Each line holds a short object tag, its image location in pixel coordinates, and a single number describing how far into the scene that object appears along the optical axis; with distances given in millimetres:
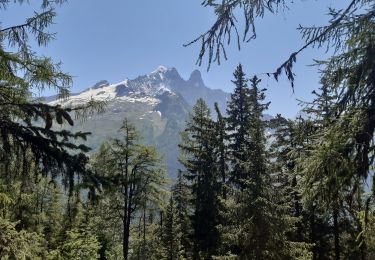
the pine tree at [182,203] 43188
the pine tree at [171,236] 37125
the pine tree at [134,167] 31438
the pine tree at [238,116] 33562
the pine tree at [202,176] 32112
